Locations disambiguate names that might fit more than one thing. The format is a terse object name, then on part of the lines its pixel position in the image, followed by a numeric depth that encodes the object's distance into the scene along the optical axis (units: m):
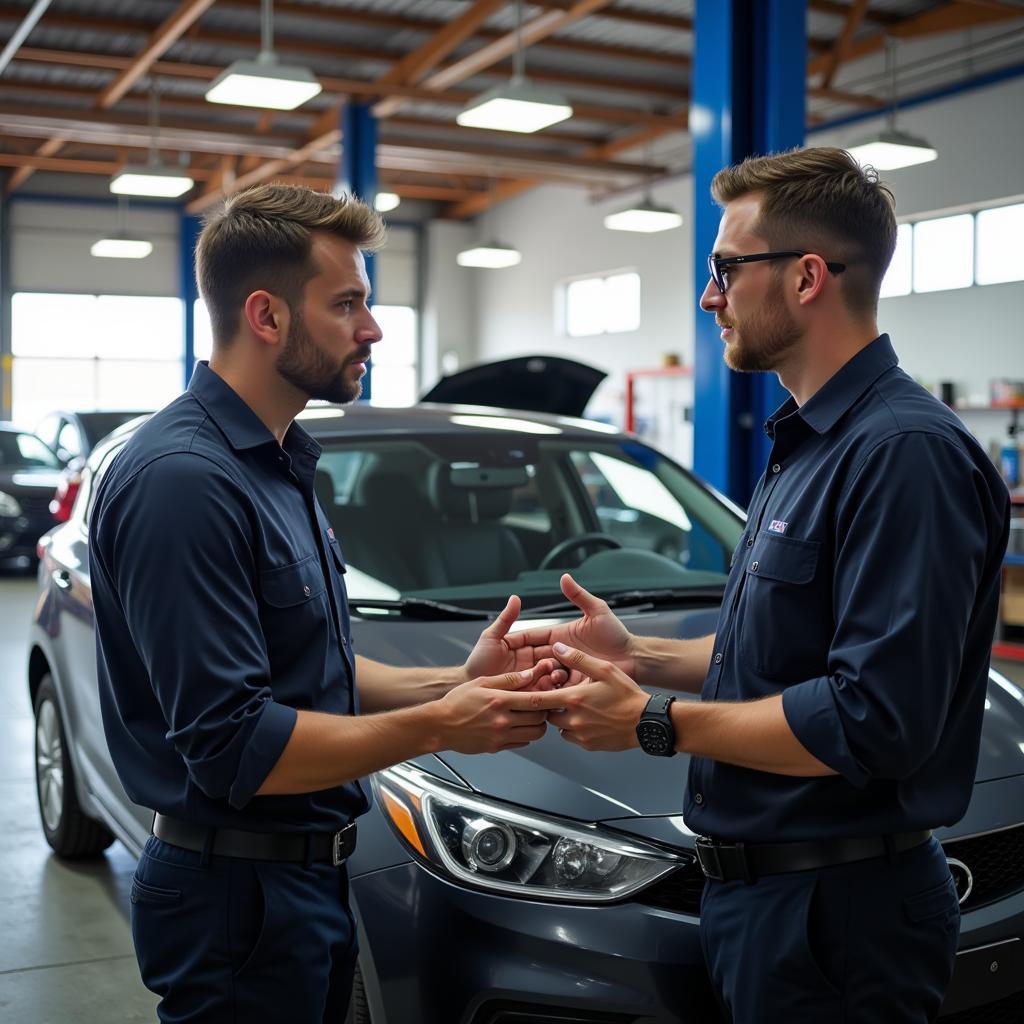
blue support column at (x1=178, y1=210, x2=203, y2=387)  21.06
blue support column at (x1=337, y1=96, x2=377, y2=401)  12.83
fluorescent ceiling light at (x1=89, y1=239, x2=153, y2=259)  16.83
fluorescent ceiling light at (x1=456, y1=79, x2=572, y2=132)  9.36
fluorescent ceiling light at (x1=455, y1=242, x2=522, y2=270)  16.47
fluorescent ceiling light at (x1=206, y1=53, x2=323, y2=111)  9.02
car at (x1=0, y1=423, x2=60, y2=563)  11.06
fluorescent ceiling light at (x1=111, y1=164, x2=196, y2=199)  12.99
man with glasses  1.52
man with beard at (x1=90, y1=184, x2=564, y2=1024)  1.57
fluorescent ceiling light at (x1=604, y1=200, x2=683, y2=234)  14.30
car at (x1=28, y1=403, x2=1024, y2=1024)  2.00
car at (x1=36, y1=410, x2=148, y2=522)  10.68
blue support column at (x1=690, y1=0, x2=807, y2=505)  5.66
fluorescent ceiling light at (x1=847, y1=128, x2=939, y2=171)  10.51
